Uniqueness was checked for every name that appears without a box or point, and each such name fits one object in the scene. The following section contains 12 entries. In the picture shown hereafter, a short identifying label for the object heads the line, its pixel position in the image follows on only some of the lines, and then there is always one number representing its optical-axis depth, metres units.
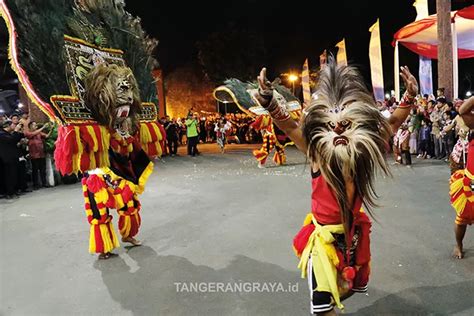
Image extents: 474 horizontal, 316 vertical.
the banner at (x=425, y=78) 13.21
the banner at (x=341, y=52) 13.62
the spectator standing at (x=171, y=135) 14.36
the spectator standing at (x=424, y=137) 10.11
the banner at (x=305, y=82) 15.68
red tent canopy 13.20
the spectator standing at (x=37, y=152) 8.50
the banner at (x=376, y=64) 12.27
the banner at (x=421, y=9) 13.95
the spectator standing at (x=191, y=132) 13.57
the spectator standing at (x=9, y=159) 7.63
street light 24.56
